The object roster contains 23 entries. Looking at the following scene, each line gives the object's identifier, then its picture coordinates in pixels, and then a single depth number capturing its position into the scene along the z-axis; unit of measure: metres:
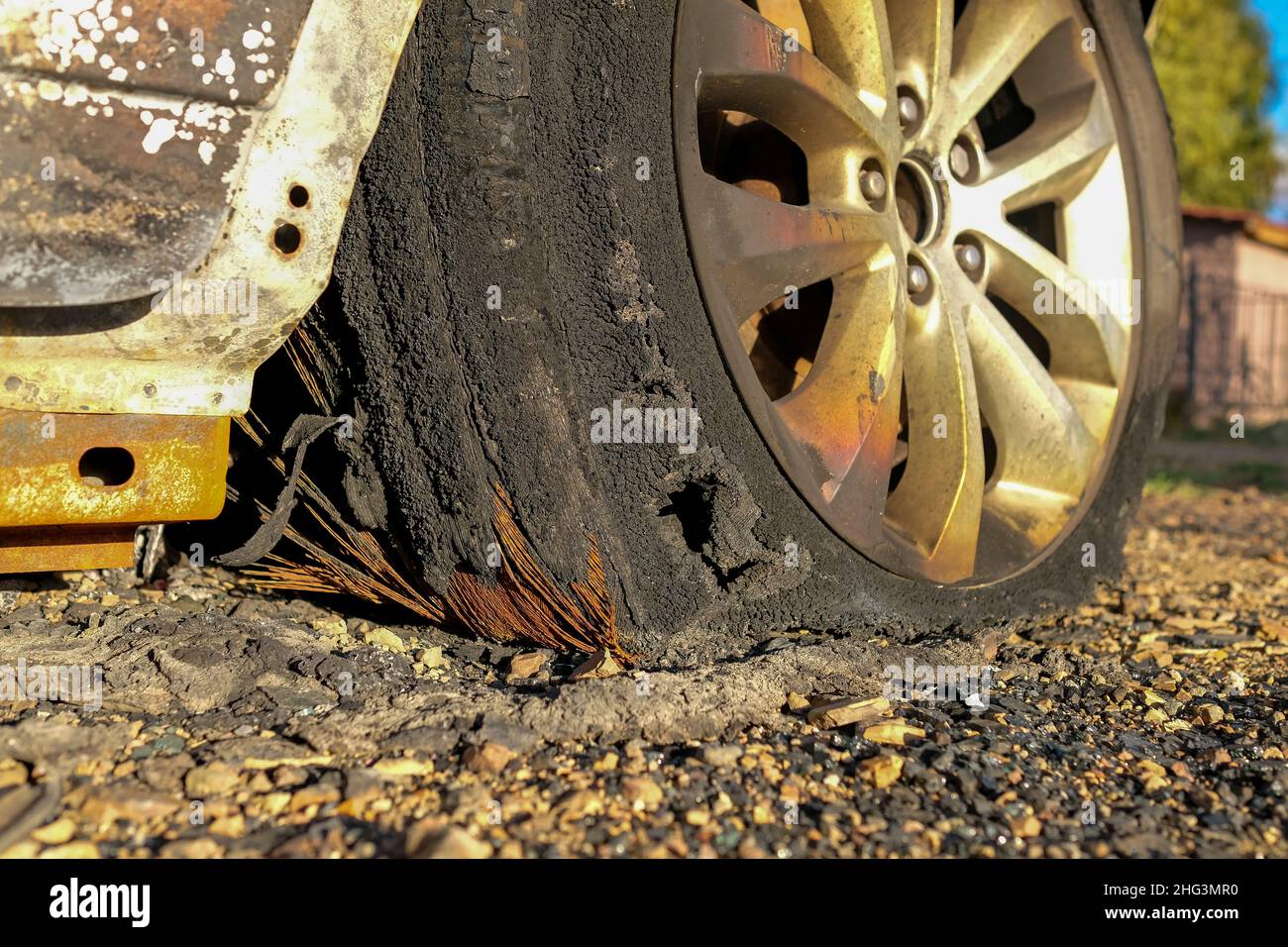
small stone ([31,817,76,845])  0.35
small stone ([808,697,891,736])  0.47
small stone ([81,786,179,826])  0.37
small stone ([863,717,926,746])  0.46
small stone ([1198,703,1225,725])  0.52
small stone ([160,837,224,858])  0.35
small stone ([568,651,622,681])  0.50
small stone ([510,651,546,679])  0.51
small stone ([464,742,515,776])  0.41
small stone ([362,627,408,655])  0.54
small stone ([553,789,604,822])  0.38
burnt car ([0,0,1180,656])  0.40
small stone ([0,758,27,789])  0.38
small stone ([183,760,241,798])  0.39
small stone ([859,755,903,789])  0.42
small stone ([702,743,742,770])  0.42
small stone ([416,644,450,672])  0.53
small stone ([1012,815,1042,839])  0.40
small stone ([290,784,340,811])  0.38
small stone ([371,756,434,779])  0.40
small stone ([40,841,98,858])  0.35
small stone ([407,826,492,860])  0.35
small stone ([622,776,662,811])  0.39
